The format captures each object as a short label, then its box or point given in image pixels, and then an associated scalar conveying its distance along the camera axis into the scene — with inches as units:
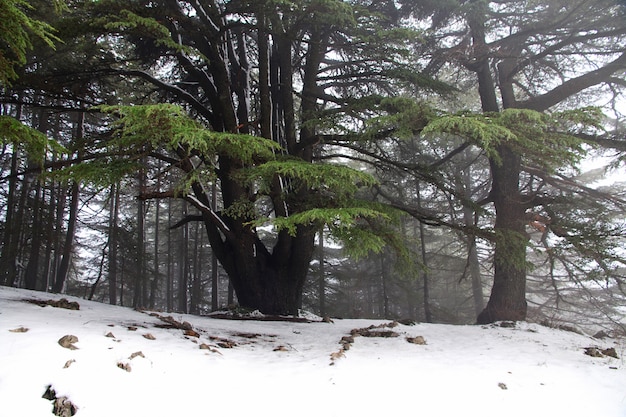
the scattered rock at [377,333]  256.5
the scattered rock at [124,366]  133.9
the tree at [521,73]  288.8
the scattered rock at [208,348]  177.7
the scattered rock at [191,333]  203.0
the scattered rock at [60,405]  103.4
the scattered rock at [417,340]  233.2
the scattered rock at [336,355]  179.2
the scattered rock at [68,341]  138.9
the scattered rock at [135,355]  143.1
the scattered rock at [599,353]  206.9
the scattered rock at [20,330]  147.1
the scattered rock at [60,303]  224.8
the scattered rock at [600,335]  311.6
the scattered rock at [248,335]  231.0
